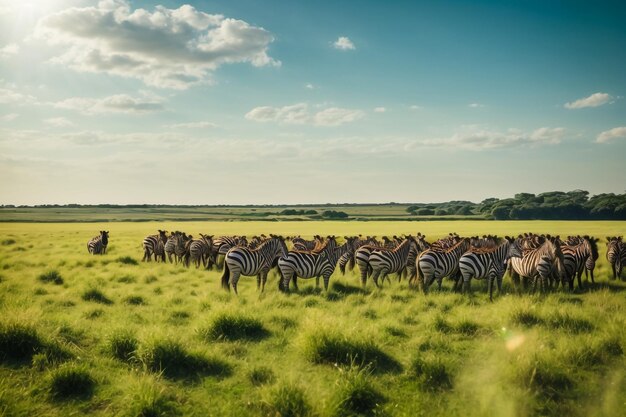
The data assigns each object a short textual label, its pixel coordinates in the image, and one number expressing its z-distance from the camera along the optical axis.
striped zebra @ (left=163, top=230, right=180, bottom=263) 26.47
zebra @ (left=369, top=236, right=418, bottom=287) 16.81
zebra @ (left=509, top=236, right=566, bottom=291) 14.69
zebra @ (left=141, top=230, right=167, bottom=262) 27.94
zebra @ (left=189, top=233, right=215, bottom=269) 24.38
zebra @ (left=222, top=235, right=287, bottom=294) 15.53
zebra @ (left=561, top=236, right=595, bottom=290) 15.81
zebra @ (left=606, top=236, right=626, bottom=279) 18.33
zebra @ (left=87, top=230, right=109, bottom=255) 30.42
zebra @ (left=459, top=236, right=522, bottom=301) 14.76
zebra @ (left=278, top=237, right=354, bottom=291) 15.55
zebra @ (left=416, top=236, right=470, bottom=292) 15.25
